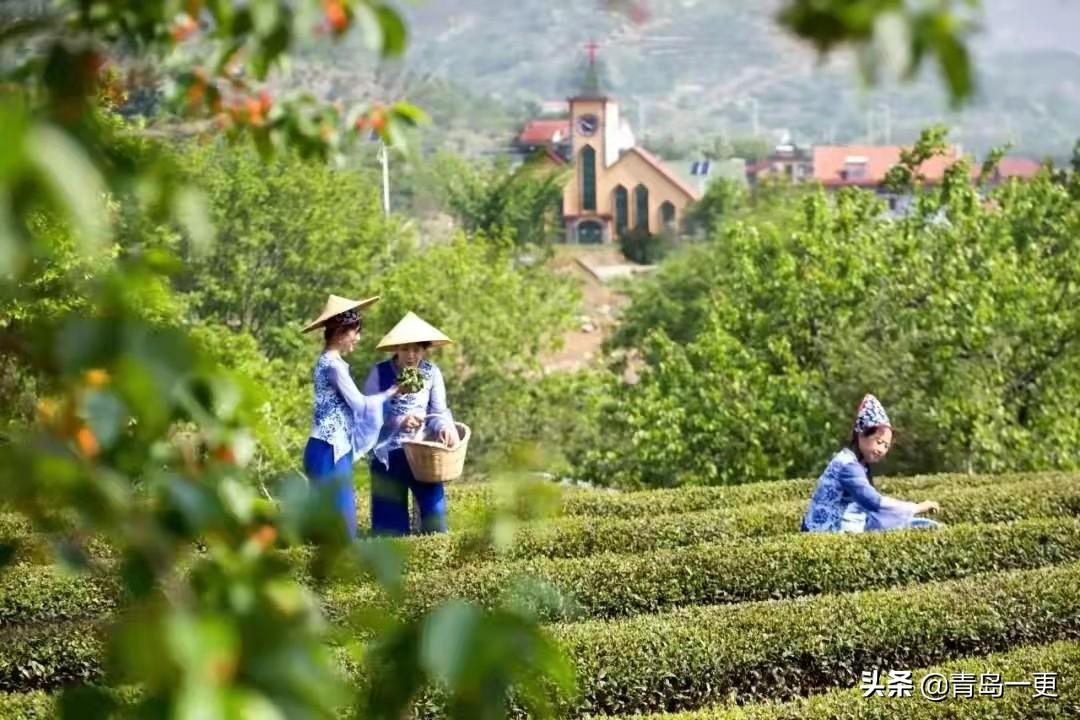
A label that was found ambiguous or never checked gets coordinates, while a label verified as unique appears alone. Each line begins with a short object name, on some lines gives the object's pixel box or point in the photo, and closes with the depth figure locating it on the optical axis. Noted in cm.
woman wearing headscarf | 1775
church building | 19625
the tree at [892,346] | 2844
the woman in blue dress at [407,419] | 1870
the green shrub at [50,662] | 1439
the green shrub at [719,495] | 2206
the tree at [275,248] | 6134
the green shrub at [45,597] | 1636
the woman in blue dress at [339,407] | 1798
